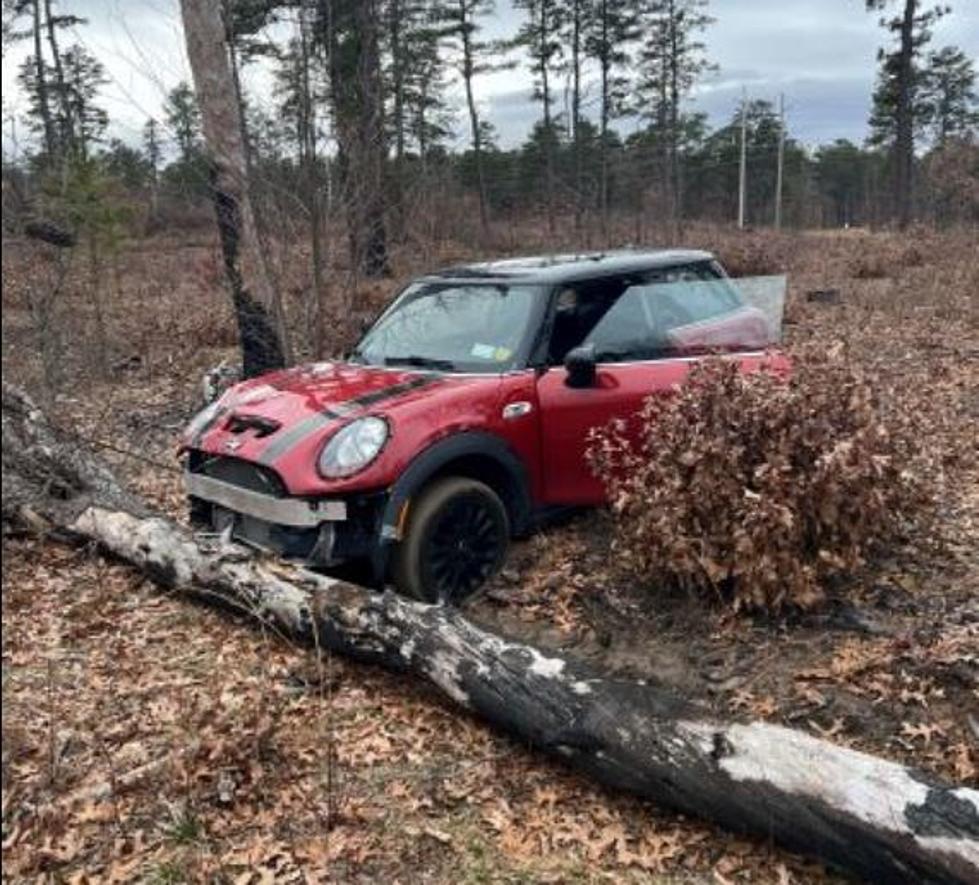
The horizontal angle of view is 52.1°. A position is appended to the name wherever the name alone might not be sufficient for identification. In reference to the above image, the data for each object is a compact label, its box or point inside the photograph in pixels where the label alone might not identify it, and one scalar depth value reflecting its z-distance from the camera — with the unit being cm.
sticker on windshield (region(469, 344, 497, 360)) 611
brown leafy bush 510
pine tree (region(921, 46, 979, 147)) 5028
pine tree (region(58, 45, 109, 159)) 1784
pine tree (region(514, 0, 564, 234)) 3766
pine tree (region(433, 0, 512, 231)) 3328
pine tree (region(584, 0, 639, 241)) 3769
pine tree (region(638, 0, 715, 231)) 4153
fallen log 334
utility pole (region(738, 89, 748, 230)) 5092
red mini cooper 528
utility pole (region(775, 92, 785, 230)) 5159
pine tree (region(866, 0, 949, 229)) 3130
